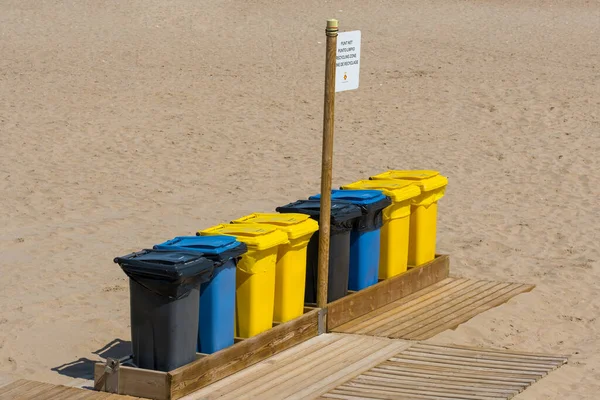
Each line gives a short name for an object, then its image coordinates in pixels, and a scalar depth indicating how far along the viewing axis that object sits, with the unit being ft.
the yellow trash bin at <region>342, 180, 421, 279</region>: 45.13
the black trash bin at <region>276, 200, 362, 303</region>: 41.69
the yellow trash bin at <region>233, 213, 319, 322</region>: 39.14
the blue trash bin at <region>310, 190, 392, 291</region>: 43.53
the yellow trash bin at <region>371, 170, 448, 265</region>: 47.28
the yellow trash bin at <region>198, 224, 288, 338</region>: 37.46
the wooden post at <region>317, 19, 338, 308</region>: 39.79
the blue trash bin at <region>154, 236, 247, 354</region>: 35.99
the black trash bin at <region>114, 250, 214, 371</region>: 33.82
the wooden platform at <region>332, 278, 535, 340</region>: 41.88
